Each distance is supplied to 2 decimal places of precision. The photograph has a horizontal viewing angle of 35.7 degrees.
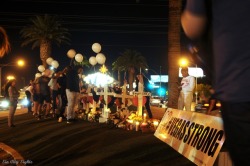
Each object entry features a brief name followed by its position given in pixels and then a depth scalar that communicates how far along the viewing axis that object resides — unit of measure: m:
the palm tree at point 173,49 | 12.50
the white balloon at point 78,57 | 18.53
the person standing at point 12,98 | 13.57
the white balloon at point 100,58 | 18.22
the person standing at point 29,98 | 21.96
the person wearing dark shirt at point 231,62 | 1.68
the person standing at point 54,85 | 15.79
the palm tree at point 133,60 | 79.81
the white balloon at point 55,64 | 22.83
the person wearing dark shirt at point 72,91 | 13.36
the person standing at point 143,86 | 12.73
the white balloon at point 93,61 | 19.57
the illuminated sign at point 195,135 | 4.99
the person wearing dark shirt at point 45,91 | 16.33
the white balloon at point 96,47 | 18.50
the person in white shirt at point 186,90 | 11.23
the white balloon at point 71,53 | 17.66
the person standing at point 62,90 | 14.70
